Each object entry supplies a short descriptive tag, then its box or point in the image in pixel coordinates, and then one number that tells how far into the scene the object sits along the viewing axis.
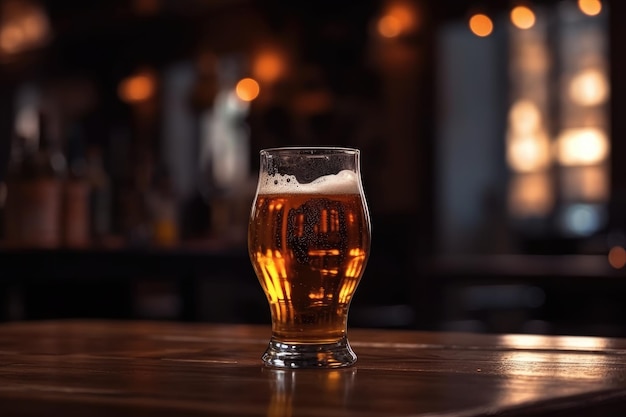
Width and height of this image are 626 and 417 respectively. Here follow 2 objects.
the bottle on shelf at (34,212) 2.56
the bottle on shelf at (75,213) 2.71
